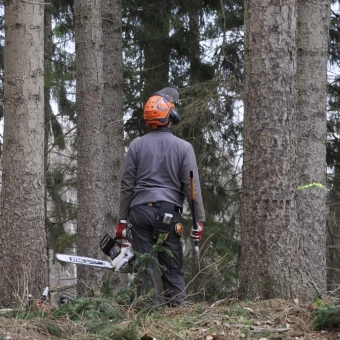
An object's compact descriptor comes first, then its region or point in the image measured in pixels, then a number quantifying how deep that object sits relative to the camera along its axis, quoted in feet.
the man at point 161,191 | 35.28
